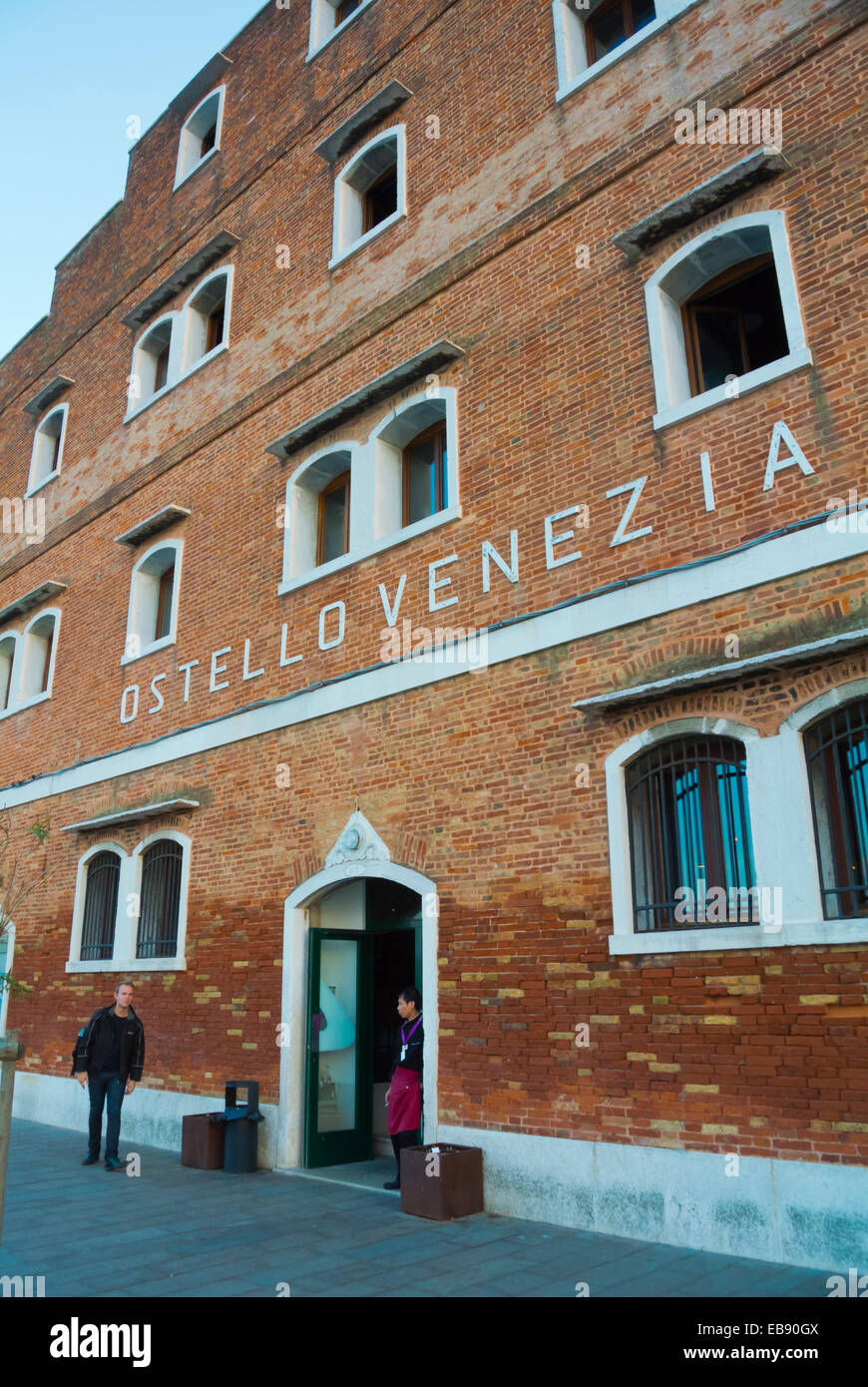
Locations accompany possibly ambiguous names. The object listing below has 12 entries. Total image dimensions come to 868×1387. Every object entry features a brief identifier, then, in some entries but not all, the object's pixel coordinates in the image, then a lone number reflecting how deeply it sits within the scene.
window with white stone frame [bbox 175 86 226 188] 16.45
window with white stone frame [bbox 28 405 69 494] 18.62
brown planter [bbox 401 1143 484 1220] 7.71
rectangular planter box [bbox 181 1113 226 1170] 10.20
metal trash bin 9.97
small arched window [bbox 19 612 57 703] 16.81
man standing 10.48
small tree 15.23
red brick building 6.86
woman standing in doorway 8.95
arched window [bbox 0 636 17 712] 17.63
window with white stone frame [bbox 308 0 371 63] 13.99
